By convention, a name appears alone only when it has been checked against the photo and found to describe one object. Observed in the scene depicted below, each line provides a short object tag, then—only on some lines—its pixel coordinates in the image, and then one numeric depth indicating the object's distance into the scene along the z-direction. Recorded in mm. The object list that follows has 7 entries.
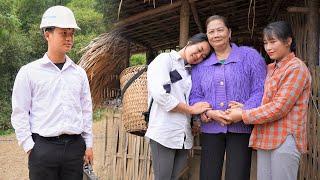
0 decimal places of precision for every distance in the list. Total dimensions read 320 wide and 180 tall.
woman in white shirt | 3311
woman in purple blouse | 3283
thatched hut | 4312
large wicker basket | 3906
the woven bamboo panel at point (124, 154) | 5371
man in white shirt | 2973
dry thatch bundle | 5426
